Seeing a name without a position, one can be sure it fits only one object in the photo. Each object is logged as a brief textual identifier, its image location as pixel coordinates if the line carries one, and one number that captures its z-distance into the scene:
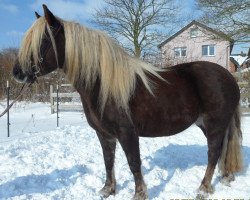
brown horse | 3.18
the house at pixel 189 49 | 16.58
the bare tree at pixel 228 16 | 12.69
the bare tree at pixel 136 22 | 20.33
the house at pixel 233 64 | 37.69
